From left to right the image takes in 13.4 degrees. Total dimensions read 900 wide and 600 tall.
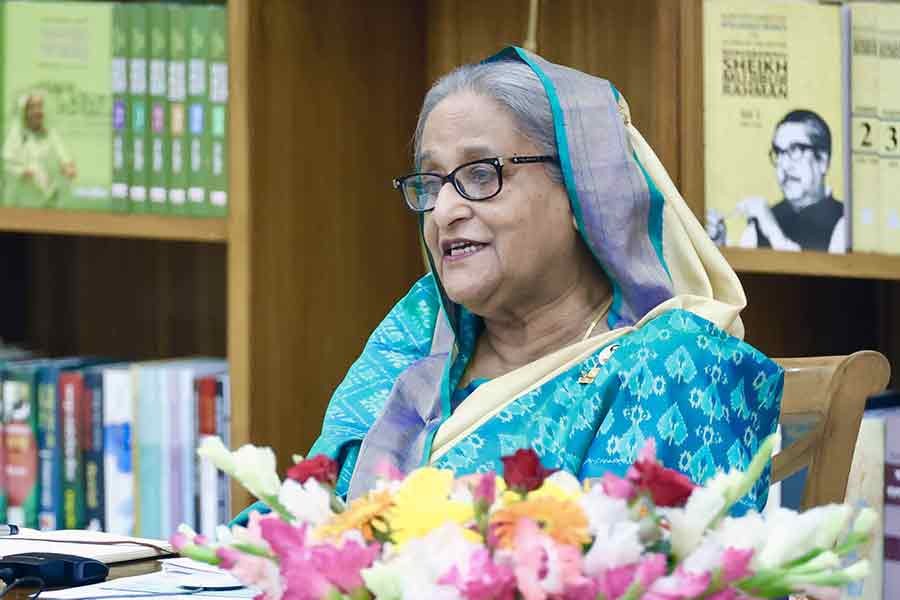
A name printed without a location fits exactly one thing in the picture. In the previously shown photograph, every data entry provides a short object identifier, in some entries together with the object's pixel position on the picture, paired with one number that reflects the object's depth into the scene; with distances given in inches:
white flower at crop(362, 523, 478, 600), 103.5
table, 139.6
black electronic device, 135.1
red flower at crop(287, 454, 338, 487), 117.7
